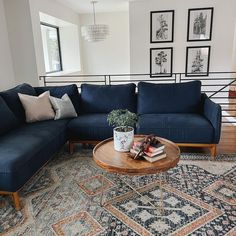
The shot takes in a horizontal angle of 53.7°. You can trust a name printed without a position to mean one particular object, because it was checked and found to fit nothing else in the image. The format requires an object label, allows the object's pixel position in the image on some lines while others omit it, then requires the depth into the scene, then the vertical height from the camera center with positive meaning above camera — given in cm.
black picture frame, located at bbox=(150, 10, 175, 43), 519 +66
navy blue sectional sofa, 206 -77
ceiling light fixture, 481 +52
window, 562 +28
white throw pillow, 296 -61
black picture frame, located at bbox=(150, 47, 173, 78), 540 -18
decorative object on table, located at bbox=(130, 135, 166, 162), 183 -73
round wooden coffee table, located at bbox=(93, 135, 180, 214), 173 -80
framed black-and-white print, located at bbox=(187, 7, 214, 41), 508 +66
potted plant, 200 -62
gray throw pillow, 309 -64
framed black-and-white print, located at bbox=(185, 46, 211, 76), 530 -12
